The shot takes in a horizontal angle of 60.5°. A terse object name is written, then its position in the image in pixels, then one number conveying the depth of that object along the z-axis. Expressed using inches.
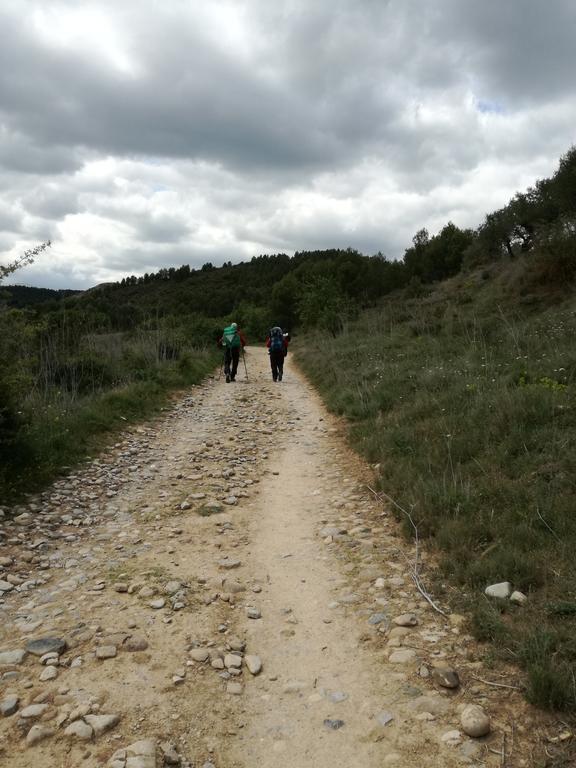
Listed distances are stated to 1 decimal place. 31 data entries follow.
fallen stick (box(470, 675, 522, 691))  117.3
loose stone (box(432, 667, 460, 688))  122.4
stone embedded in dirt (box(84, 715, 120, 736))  111.1
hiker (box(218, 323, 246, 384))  666.8
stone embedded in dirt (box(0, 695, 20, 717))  117.4
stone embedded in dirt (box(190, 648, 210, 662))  137.1
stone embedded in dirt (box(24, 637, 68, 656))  138.4
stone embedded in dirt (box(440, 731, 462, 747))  106.5
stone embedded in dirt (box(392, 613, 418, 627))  148.9
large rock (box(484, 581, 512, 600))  147.2
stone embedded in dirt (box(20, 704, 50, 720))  115.9
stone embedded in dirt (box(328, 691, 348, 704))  121.7
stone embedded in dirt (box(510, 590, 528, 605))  142.9
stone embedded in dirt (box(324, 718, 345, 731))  113.2
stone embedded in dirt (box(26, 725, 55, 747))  109.1
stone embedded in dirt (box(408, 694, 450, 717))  115.8
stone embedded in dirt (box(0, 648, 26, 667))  134.6
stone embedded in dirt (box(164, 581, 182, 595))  168.6
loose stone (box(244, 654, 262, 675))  133.4
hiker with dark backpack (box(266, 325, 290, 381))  684.7
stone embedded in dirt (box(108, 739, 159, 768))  102.2
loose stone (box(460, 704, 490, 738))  107.6
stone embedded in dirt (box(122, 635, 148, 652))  139.9
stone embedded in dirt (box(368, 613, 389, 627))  152.3
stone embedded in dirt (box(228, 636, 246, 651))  142.4
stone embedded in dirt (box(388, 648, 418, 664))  133.5
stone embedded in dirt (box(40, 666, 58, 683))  128.2
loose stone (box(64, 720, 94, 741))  109.4
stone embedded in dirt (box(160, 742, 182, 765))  104.9
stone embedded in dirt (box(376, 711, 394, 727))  113.7
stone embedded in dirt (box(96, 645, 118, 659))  135.6
